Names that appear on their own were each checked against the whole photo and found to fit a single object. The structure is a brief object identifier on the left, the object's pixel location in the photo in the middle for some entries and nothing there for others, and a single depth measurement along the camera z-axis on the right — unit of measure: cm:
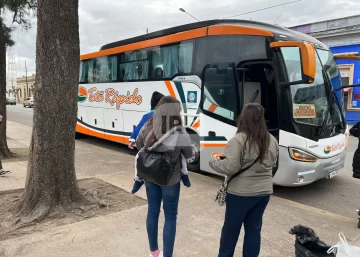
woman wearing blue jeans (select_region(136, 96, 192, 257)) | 284
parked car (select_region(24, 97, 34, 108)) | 4299
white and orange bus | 527
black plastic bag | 260
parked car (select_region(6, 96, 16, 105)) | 5134
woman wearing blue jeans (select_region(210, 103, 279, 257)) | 260
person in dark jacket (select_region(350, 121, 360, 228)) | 427
